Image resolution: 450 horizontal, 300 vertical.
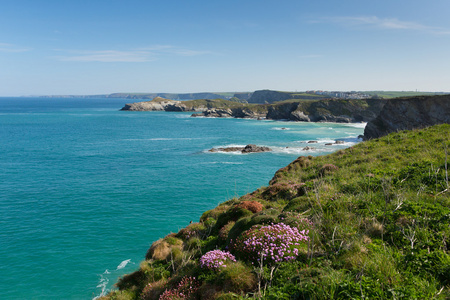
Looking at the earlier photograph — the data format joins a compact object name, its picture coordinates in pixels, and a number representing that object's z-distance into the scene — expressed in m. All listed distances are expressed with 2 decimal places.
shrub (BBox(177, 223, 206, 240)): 15.12
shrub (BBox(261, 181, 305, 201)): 15.75
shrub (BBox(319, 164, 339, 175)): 19.11
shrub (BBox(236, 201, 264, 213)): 13.76
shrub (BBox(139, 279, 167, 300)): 9.65
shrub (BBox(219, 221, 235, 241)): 11.66
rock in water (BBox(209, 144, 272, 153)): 67.00
